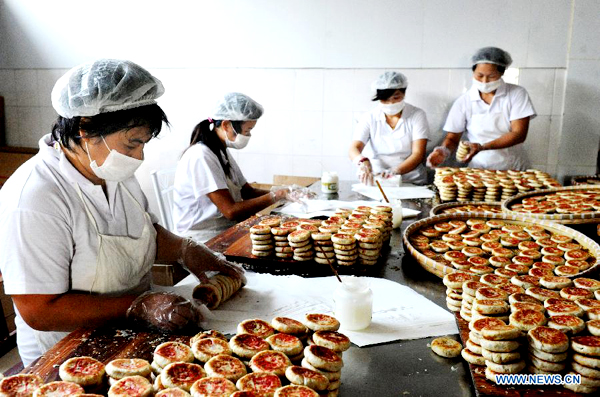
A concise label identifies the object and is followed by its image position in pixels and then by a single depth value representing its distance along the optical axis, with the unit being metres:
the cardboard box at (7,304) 3.73
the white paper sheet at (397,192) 3.96
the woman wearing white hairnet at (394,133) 4.92
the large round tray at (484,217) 2.19
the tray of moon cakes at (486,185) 3.70
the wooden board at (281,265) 2.39
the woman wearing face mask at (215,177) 3.68
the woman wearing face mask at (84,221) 1.84
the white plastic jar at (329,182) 4.10
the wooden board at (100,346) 1.52
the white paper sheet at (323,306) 1.82
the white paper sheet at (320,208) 3.41
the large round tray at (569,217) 2.75
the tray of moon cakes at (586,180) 4.25
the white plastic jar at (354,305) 1.81
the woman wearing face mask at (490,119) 4.79
